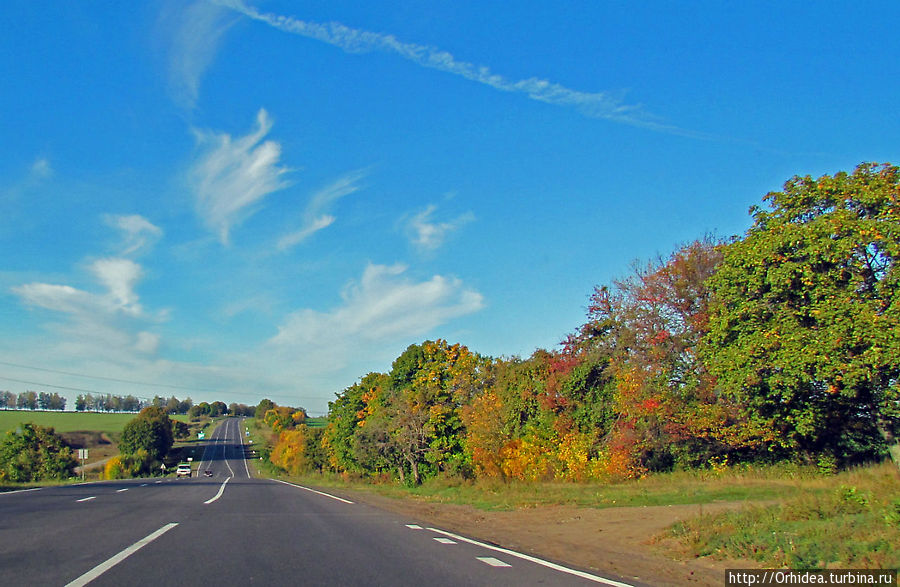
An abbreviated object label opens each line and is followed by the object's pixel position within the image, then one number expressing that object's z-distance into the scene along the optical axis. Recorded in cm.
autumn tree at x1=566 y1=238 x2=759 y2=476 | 2942
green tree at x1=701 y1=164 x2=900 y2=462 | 1783
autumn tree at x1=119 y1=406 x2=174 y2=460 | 12138
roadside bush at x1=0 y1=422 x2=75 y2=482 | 8156
